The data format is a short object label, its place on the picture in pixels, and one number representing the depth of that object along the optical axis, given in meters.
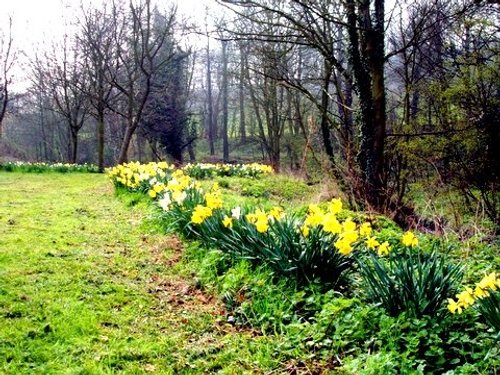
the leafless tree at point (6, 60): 22.83
